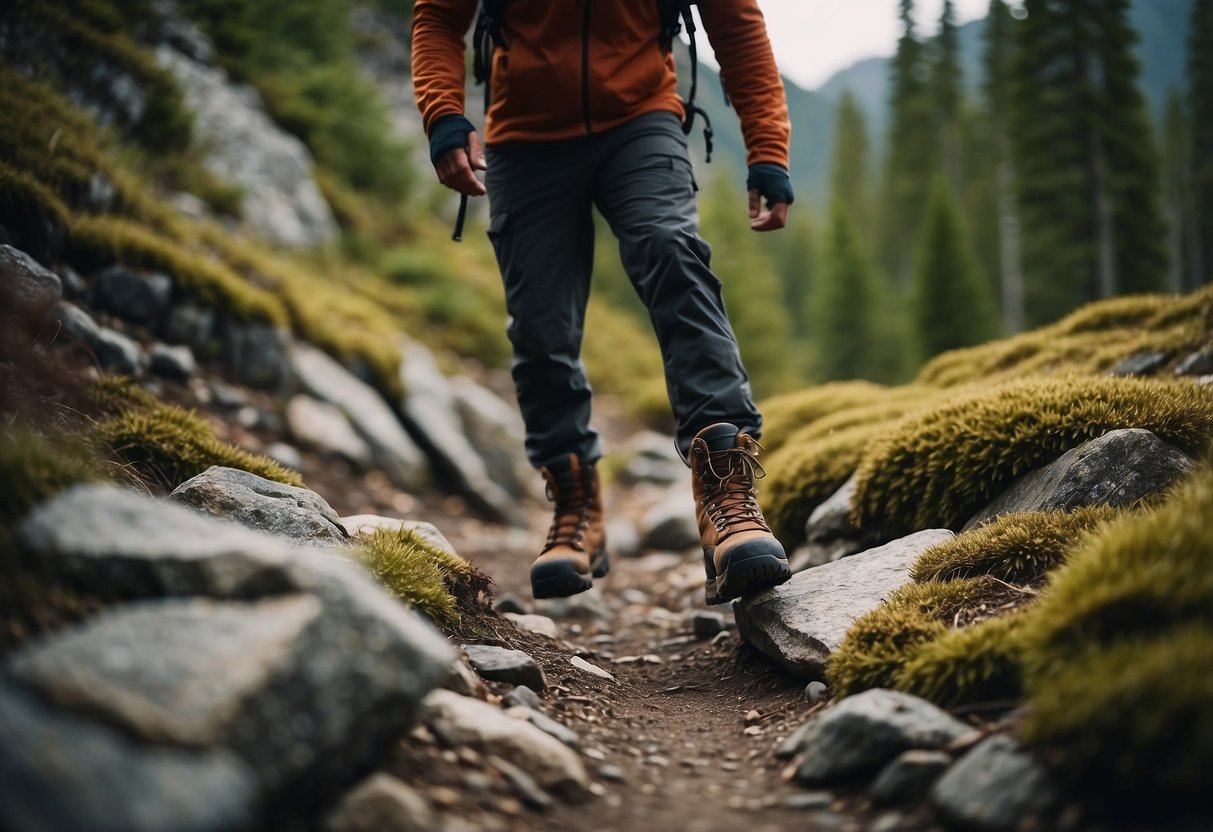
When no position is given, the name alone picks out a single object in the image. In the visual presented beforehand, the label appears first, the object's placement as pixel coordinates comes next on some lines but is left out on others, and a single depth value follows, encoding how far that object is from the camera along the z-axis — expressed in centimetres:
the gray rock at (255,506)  252
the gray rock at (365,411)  656
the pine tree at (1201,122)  2527
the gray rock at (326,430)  610
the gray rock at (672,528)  600
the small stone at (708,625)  364
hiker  298
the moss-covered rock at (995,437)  294
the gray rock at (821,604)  258
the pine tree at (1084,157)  1905
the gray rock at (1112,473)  268
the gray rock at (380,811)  144
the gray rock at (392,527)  296
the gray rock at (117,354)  440
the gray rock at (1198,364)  383
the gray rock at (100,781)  108
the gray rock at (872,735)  181
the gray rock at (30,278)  327
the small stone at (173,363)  507
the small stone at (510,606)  394
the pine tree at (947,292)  2258
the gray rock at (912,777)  171
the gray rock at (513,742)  187
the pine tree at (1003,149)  2720
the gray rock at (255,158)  976
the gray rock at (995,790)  147
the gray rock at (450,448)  736
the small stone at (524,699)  230
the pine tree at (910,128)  3362
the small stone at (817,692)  244
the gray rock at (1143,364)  411
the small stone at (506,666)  243
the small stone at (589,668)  292
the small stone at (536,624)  338
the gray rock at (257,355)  588
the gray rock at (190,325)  538
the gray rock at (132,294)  487
